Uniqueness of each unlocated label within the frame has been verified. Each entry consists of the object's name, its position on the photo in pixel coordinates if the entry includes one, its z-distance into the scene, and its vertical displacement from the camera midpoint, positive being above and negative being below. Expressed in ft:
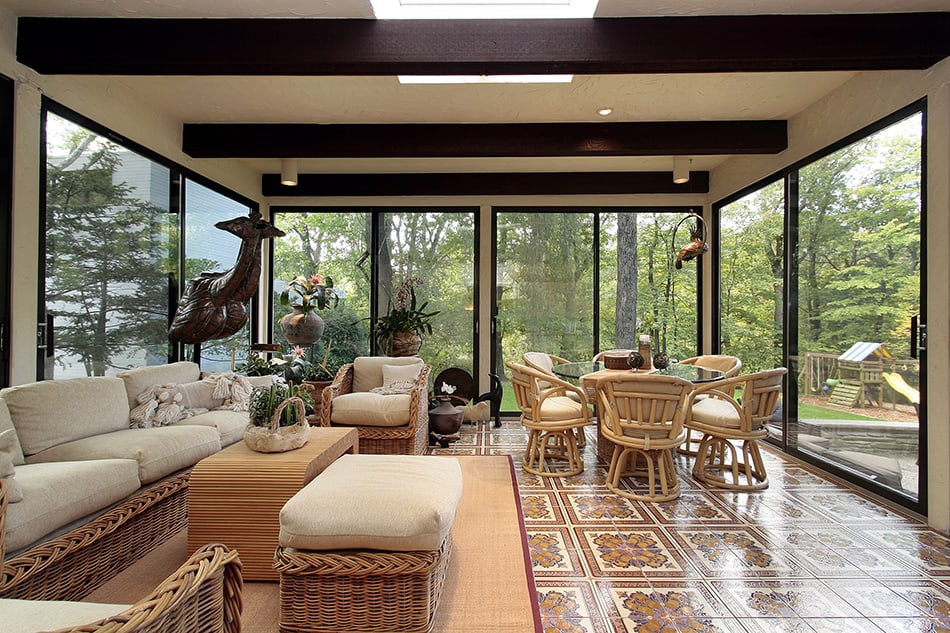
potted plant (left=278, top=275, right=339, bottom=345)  15.90 +0.18
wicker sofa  5.79 -2.42
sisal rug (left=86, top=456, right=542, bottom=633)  6.16 -3.91
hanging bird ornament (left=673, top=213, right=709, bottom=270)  13.10 +2.02
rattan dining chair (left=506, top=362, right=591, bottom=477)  11.81 -2.38
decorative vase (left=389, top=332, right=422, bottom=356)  17.30 -0.91
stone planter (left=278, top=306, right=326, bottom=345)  15.88 -0.27
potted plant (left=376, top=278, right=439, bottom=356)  17.34 -0.29
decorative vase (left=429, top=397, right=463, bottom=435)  15.03 -3.22
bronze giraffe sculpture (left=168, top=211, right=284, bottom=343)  12.04 +0.63
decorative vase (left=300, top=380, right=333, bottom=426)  15.60 -2.34
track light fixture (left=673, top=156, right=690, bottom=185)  16.20 +5.28
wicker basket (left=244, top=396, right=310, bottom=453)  7.75 -1.96
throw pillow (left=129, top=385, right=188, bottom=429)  9.68 -1.94
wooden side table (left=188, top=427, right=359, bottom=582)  6.99 -2.83
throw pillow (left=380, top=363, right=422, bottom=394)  13.88 -1.72
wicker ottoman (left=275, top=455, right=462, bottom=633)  5.64 -2.93
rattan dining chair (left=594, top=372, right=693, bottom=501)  10.05 -2.16
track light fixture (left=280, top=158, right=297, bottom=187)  16.24 +5.07
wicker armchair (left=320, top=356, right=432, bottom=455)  12.39 -2.67
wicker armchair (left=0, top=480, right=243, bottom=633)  2.68 -1.90
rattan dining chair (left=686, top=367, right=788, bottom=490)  10.72 -2.32
